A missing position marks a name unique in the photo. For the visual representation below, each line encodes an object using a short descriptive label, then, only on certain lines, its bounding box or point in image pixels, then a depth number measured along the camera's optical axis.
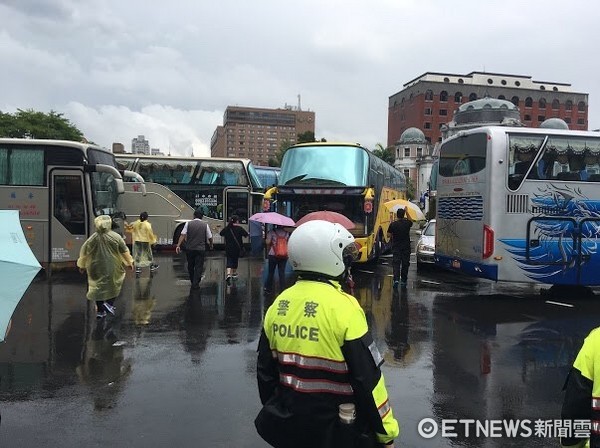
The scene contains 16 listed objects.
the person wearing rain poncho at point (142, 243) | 14.43
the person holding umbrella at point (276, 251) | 11.59
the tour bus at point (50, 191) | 13.90
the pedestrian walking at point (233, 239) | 12.59
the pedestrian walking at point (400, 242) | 12.81
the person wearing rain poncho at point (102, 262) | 8.62
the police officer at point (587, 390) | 2.37
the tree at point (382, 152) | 72.19
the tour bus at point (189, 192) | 20.34
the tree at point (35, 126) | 41.62
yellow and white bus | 14.65
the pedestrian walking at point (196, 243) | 11.84
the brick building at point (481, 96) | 108.31
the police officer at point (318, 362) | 2.43
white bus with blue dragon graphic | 10.89
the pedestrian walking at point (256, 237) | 19.40
